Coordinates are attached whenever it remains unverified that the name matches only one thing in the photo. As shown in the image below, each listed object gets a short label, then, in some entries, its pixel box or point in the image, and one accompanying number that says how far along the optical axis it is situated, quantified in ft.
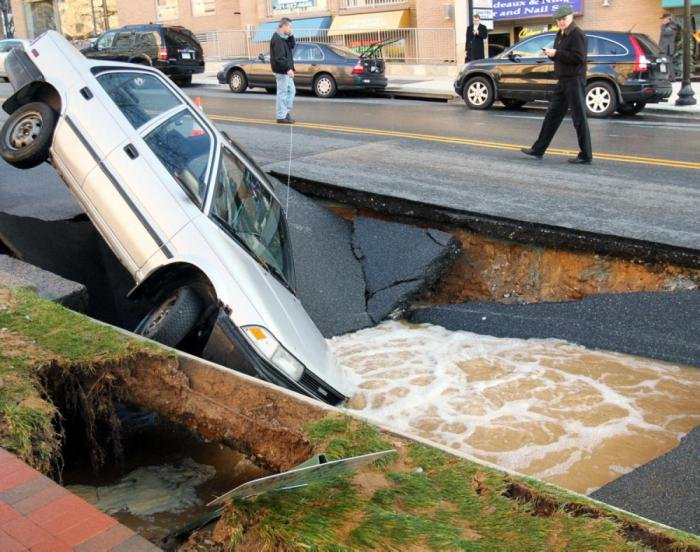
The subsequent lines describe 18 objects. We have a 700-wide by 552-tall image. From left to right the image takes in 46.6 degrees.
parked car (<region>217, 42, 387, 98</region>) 72.43
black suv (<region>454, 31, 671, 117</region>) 55.88
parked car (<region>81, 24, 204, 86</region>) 88.28
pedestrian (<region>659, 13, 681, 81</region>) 68.85
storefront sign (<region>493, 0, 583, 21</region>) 84.79
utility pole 60.34
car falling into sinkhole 16.81
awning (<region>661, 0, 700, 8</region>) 76.11
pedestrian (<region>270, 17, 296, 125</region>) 52.42
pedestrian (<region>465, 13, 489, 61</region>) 80.64
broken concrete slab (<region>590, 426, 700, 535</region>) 14.07
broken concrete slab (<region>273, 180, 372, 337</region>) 25.90
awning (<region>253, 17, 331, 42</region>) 107.45
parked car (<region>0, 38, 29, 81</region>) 91.45
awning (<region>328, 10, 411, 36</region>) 99.71
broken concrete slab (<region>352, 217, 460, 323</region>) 27.04
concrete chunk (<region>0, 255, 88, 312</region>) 18.71
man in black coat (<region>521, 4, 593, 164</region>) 36.58
